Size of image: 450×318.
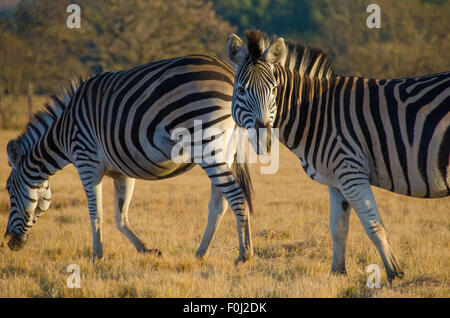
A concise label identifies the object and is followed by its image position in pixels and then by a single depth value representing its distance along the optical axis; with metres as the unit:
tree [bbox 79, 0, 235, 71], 47.78
